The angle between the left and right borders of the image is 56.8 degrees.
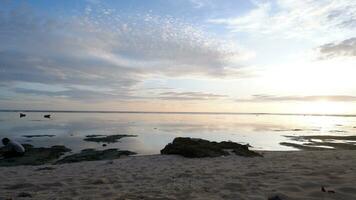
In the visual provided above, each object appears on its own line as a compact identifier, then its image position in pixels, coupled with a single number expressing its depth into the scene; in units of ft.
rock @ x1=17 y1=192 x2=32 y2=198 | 25.90
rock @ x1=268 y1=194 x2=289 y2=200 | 22.66
